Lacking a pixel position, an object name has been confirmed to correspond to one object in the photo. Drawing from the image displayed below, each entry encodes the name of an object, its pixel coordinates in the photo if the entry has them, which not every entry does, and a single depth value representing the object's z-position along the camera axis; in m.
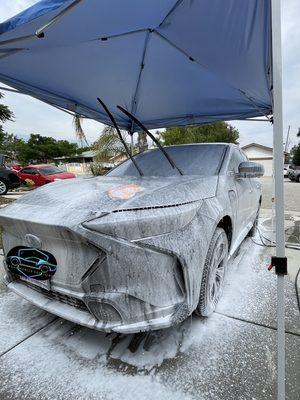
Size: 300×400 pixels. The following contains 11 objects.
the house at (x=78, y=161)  14.12
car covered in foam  1.58
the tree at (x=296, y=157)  39.38
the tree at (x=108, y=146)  12.67
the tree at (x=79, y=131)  9.70
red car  14.83
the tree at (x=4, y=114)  14.40
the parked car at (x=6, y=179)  12.73
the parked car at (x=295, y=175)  20.52
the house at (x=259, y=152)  33.03
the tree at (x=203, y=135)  18.00
